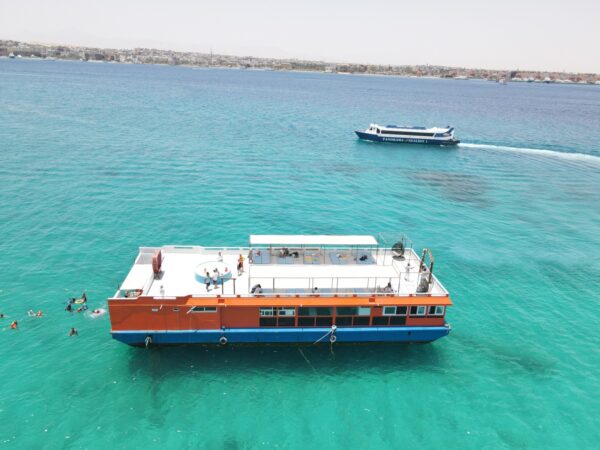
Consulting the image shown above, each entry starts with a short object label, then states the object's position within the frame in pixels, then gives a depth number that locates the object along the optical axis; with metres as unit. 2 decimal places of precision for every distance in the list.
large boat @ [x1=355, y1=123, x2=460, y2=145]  113.62
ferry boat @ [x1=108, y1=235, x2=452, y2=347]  29.52
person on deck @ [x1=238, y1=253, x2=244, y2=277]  33.50
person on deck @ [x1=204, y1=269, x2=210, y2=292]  31.33
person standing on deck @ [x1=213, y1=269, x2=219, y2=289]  31.81
